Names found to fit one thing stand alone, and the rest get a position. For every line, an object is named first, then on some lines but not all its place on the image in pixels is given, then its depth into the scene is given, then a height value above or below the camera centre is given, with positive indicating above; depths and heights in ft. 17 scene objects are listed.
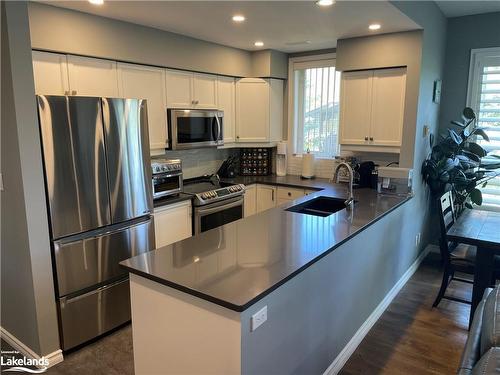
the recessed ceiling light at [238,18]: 9.78 +2.89
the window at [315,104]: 15.15 +0.90
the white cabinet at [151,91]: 10.80 +1.04
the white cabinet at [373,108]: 11.94 +0.60
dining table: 9.02 -2.84
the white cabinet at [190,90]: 12.16 +1.24
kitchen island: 5.24 -2.71
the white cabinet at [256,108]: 14.96 +0.72
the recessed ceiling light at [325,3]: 8.48 +2.84
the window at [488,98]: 13.14 +1.01
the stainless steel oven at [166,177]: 11.15 -1.57
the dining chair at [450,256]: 10.24 -3.65
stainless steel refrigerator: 8.09 -1.80
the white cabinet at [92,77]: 9.50 +1.30
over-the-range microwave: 12.15 -0.07
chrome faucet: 9.34 -1.59
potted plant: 12.51 -1.28
